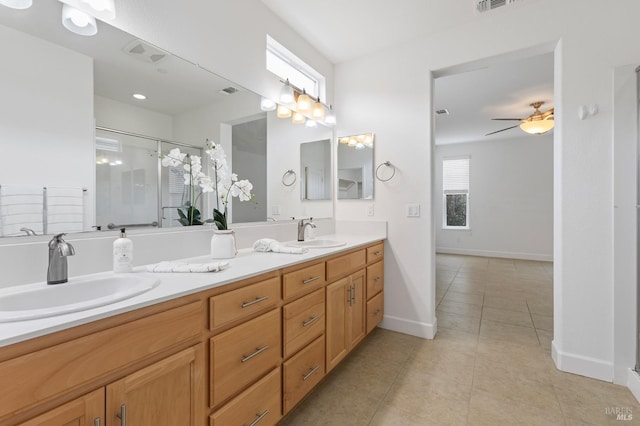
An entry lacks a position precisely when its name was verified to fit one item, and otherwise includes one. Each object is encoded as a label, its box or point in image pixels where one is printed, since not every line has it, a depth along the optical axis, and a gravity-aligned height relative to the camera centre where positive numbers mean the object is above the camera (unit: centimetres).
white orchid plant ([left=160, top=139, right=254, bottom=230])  158 +18
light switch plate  254 +1
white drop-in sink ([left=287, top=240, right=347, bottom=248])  221 -26
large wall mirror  106 +45
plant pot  156 -19
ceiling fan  386 +120
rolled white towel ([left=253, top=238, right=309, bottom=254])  169 -23
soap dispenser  119 -18
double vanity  68 -45
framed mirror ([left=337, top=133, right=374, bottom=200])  280 +45
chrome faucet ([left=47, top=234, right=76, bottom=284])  100 -17
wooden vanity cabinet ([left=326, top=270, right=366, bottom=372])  179 -74
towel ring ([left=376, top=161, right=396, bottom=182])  268 +39
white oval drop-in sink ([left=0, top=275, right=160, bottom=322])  74 -27
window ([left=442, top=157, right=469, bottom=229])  667 +45
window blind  666 +85
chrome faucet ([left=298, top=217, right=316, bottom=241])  239 -14
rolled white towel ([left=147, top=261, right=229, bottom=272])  122 -25
